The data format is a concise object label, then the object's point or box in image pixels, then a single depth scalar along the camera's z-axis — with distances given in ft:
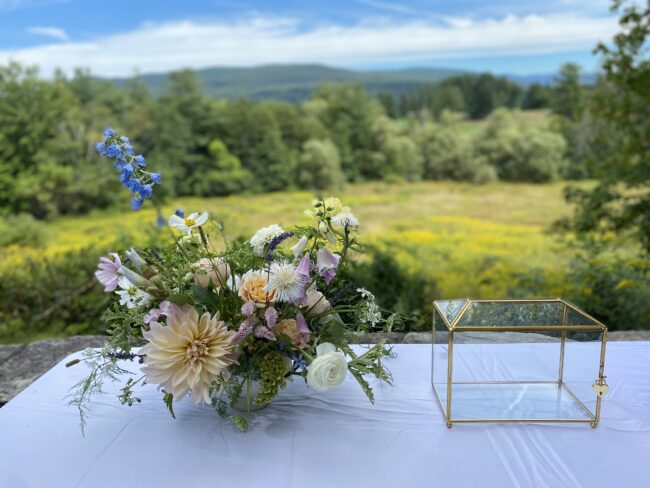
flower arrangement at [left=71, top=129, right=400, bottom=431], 3.11
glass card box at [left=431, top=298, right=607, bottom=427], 3.52
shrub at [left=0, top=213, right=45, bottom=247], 23.98
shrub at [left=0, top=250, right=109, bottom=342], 10.82
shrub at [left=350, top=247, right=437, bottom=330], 9.85
